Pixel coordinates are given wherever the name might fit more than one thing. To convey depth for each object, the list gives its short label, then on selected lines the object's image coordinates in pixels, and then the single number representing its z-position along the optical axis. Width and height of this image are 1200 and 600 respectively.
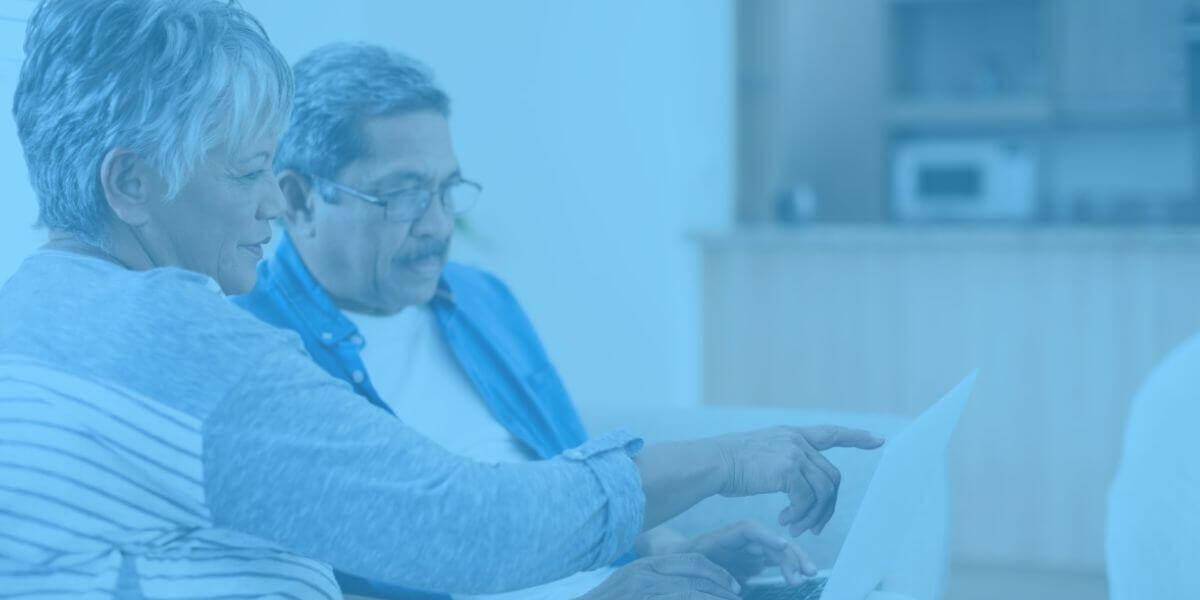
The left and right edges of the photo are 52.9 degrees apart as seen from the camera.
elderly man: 1.43
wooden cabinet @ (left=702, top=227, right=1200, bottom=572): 3.21
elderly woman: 0.86
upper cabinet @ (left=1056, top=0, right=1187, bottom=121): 4.71
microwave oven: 4.74
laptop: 1.05
